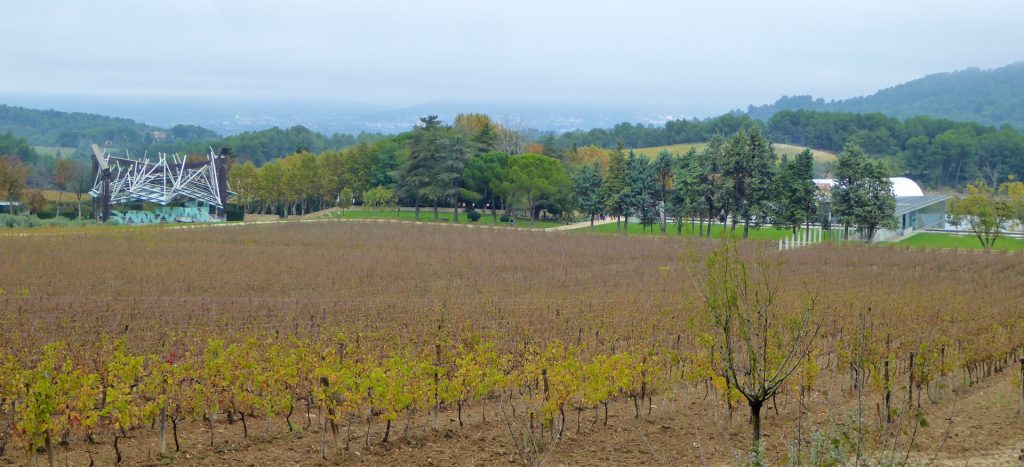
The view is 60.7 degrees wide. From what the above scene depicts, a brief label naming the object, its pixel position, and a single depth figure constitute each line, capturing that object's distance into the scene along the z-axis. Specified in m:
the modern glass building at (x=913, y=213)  54.09
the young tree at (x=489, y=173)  62.81
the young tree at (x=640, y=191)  57.00
